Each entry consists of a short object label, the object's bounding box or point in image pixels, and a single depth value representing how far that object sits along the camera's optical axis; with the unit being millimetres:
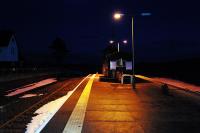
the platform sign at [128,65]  16364
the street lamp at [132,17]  12961
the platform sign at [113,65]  21541
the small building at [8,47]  32393
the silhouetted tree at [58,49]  68640
